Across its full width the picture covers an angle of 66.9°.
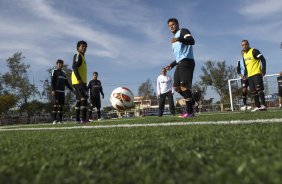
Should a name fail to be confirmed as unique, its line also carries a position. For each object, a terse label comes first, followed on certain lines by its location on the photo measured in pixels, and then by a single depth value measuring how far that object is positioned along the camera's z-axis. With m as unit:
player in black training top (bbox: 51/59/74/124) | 7.26
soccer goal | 14.72
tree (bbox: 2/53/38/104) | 30.62
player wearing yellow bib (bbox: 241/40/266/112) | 6.18
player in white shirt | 8.58
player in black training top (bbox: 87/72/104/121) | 9.32
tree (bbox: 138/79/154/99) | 45.96
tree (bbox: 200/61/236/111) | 34.67
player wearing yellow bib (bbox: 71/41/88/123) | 5.65
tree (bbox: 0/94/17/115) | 26.73
